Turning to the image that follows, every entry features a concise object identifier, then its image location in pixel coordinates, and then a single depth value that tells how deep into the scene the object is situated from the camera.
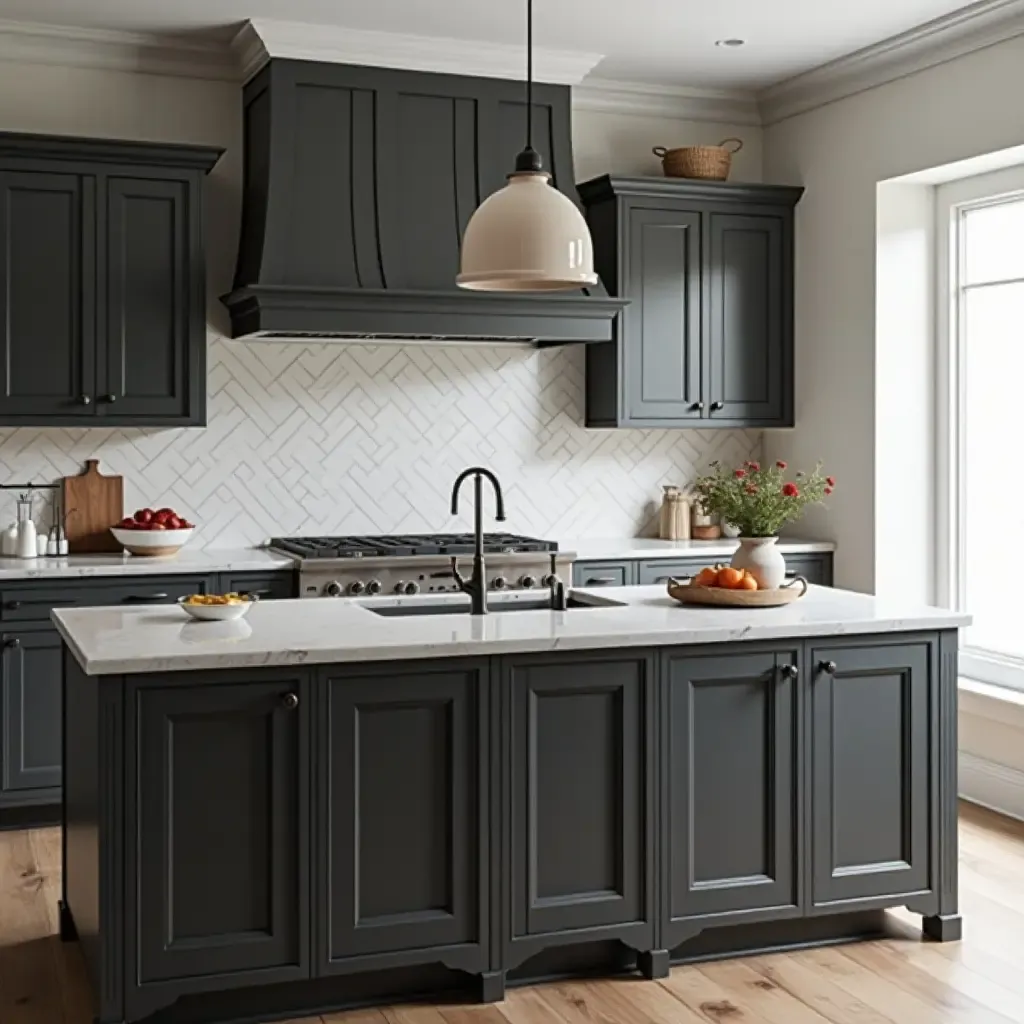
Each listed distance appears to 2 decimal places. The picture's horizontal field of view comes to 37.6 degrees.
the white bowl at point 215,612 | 3.82
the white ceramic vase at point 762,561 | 4.27
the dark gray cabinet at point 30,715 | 5.32
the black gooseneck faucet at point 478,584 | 4.06
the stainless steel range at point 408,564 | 5.62
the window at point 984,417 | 5.84
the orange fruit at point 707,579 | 4.26
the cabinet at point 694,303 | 6.38
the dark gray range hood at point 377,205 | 5.69
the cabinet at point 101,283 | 5.51
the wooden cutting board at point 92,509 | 5.93
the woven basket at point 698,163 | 6.51
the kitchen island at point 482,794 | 3.43
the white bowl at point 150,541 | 5.70
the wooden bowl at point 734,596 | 4.20
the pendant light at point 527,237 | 3.53
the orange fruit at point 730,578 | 4.23
